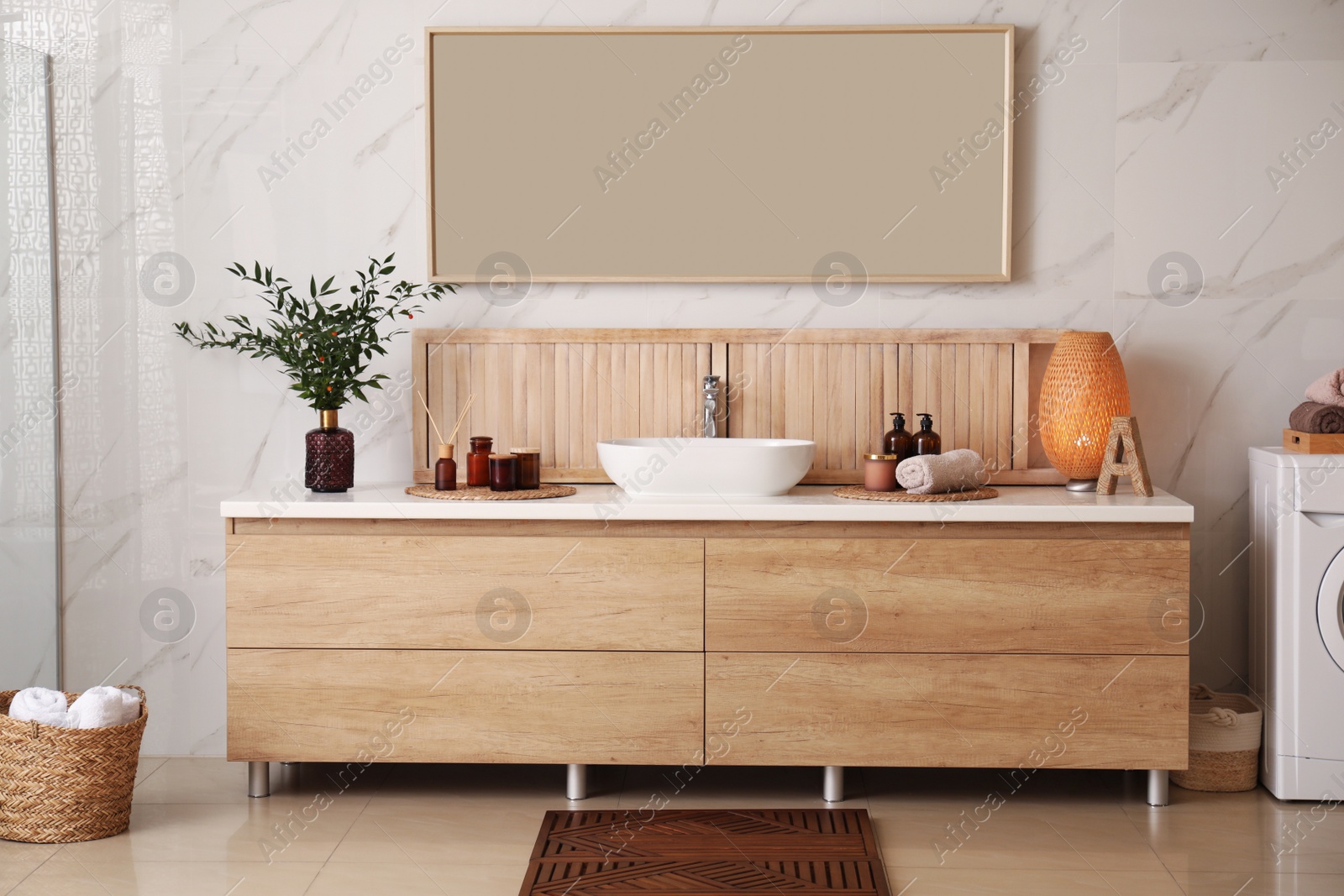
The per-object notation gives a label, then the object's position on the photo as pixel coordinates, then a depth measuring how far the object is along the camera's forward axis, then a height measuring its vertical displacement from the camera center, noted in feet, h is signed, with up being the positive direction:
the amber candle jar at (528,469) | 8.66 -0.37
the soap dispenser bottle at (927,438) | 8.89 -0.13
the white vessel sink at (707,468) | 8.07 -0.34
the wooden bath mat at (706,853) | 7.07 -2.85
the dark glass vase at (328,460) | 8.70 -0.31
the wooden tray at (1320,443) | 8.36 -0.16
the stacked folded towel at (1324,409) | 8.36 +0.10
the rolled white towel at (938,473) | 8.27 -0.38
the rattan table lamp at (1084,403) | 8.76 +0.14
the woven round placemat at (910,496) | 8.19 -0.54
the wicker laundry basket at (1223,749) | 8.63 -2.47
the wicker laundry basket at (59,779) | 7.63 -2.44
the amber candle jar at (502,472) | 8.53 -0.39
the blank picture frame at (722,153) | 9.26 +2.19
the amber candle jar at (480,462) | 8.84 -0.32
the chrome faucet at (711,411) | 9.20 +0.08
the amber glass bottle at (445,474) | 8.71 -0.41
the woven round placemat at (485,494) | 8.23 -0.54
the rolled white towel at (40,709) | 7.73 -1.97
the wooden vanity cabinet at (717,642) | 7.95 -1.55
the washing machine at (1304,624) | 8.21 -1.47
